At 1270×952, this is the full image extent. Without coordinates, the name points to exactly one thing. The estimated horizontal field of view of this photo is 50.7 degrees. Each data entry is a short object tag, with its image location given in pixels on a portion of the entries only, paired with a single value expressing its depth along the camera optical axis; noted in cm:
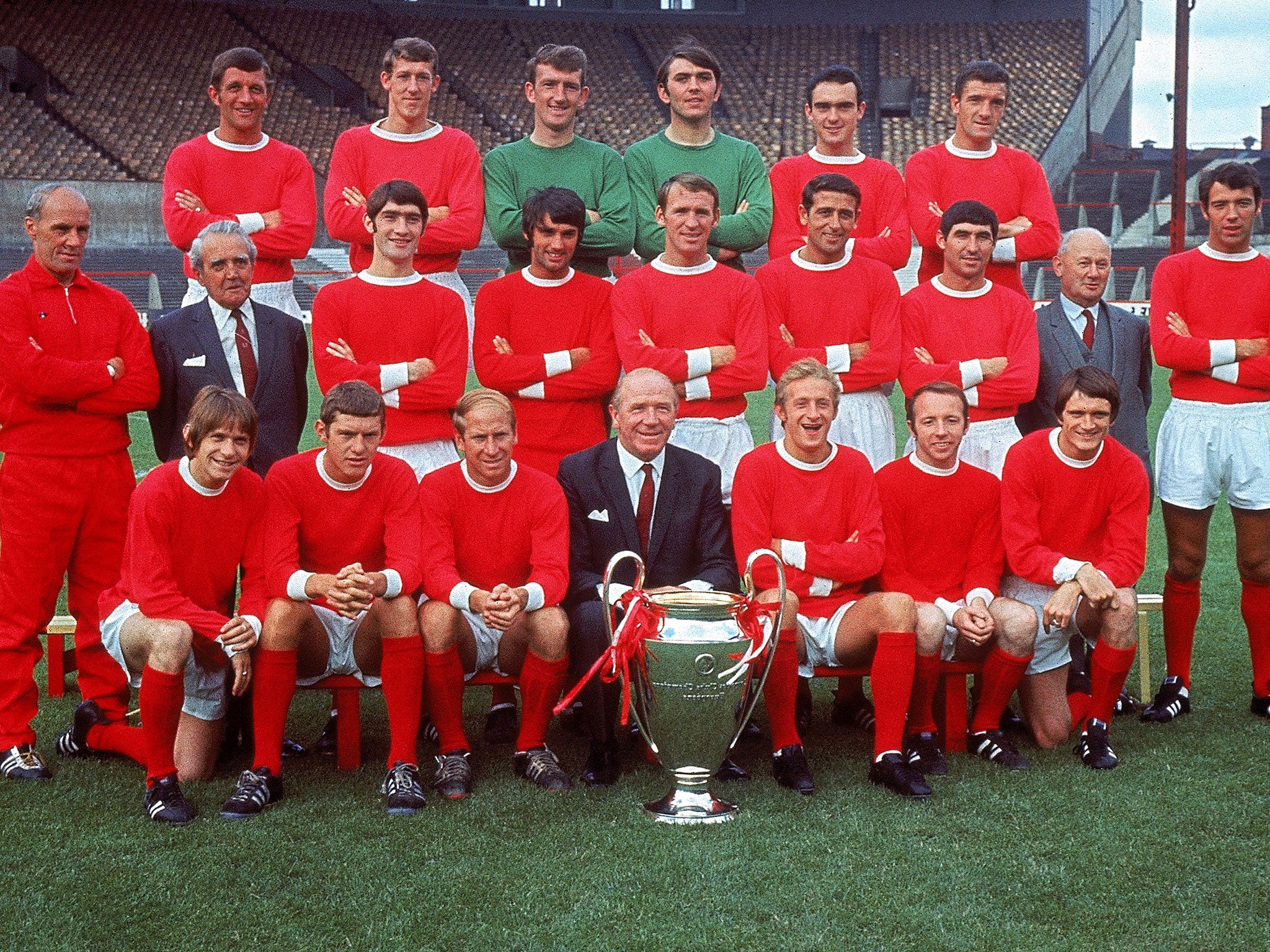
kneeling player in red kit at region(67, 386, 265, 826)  409
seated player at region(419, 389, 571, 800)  434
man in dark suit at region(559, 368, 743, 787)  452
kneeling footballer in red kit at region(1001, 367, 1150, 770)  454
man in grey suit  521
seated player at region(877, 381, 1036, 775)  454
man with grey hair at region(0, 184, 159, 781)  462
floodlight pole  1797
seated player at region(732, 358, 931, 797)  434
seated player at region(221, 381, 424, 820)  419
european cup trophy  404
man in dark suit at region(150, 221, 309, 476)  479
